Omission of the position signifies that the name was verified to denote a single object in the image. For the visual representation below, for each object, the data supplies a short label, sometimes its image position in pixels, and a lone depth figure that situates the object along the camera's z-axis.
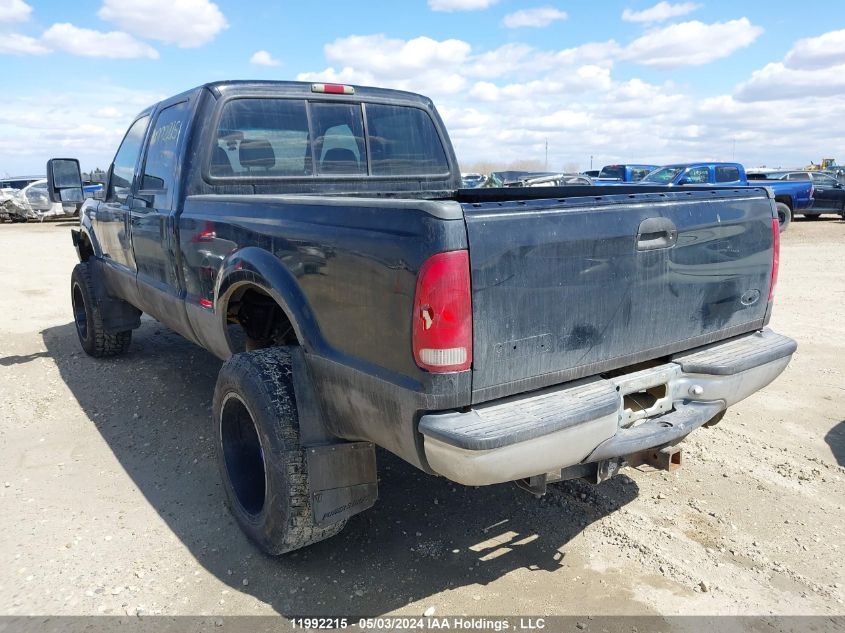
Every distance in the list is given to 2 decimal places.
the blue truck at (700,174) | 16.67
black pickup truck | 2.19
